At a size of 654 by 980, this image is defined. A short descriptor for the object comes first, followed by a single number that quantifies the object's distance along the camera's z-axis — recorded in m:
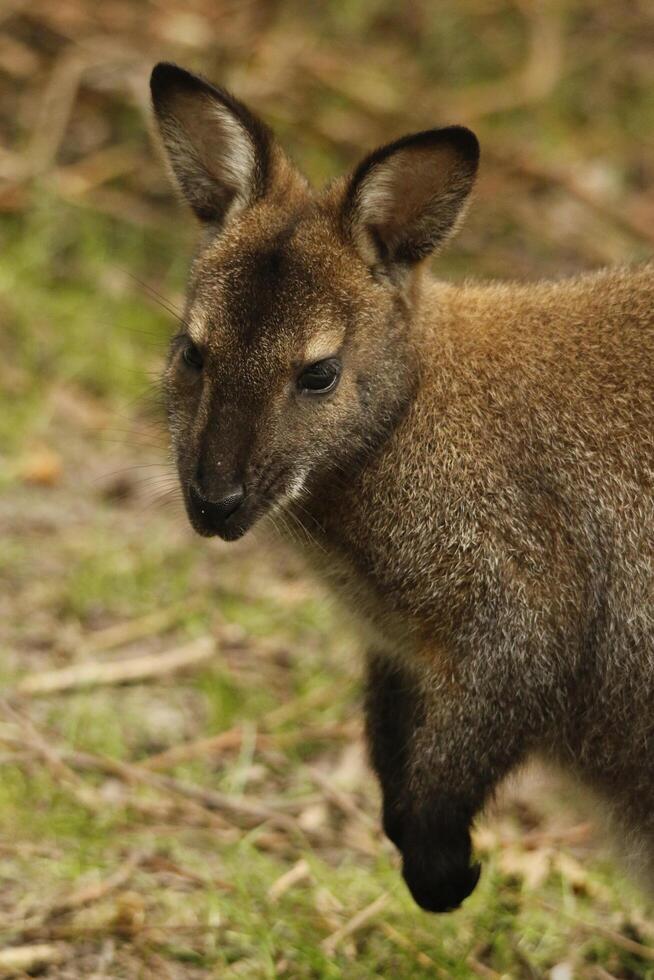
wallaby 7.15
